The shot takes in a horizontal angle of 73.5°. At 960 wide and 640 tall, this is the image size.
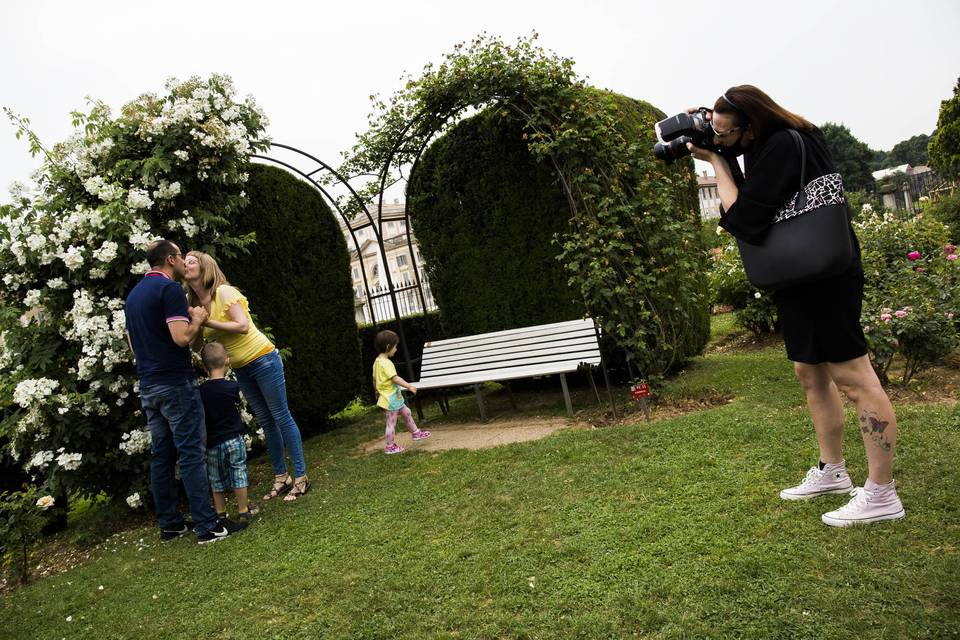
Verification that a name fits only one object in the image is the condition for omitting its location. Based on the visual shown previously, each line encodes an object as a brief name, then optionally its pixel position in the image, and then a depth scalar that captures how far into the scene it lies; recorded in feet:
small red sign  17.06
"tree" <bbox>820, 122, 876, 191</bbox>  184.65
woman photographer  8.31
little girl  18.53
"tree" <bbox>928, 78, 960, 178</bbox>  88.94
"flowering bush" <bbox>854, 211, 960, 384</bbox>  15.35
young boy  14.33
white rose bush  15.28
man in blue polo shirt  12.95
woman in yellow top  14.26
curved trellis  24.67
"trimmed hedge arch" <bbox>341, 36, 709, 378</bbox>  18.11
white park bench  19.97
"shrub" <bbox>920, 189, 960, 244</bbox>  41.15
